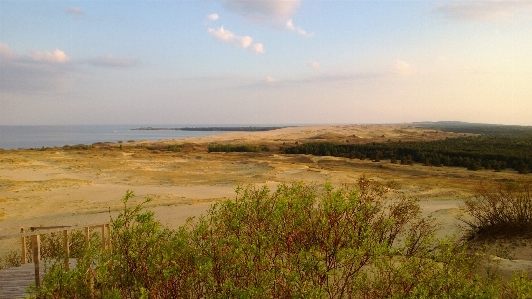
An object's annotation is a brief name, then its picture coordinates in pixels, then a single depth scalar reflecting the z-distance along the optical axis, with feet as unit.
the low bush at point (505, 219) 44.88
